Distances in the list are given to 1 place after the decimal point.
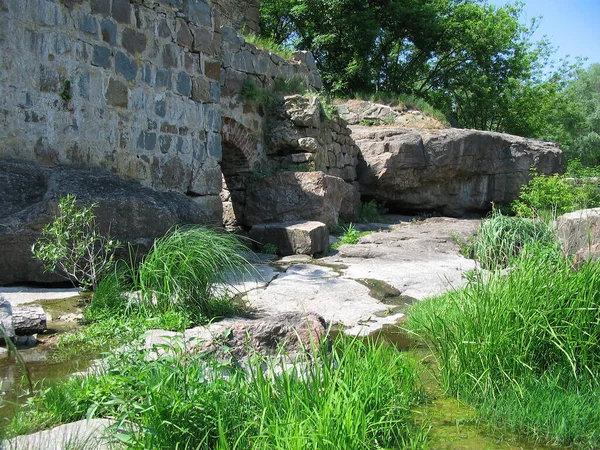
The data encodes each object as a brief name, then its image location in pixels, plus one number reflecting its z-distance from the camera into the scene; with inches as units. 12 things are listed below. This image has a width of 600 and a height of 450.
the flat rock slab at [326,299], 173.6
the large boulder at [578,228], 181.6
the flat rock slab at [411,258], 229.5
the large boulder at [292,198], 334.6
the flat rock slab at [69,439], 78.8
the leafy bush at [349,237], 327.0
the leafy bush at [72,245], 158.9
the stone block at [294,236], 293.7
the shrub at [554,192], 397.1
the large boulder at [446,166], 469.4
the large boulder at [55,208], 177.3
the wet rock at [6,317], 124.3
